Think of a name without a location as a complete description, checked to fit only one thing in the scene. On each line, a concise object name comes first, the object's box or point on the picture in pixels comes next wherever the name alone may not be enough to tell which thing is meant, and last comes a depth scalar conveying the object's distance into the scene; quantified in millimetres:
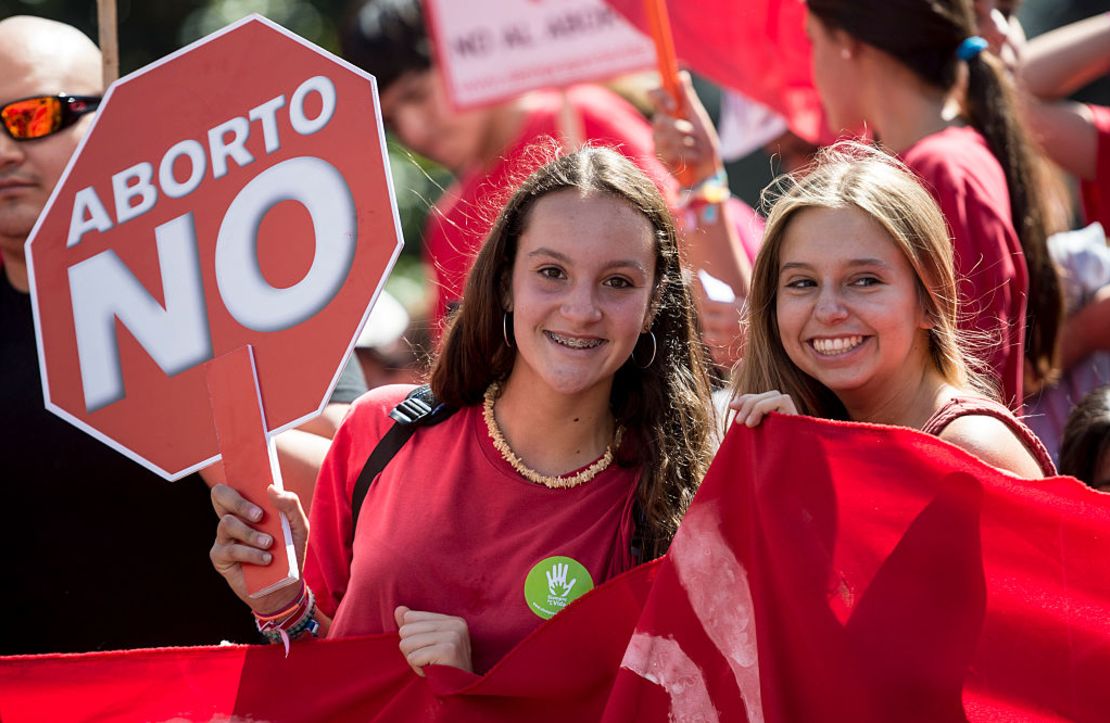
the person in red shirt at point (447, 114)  9766
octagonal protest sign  5020
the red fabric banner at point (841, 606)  4434
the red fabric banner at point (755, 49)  8172
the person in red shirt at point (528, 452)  5012
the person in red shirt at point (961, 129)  6398
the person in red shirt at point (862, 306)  5113
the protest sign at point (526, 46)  9625
